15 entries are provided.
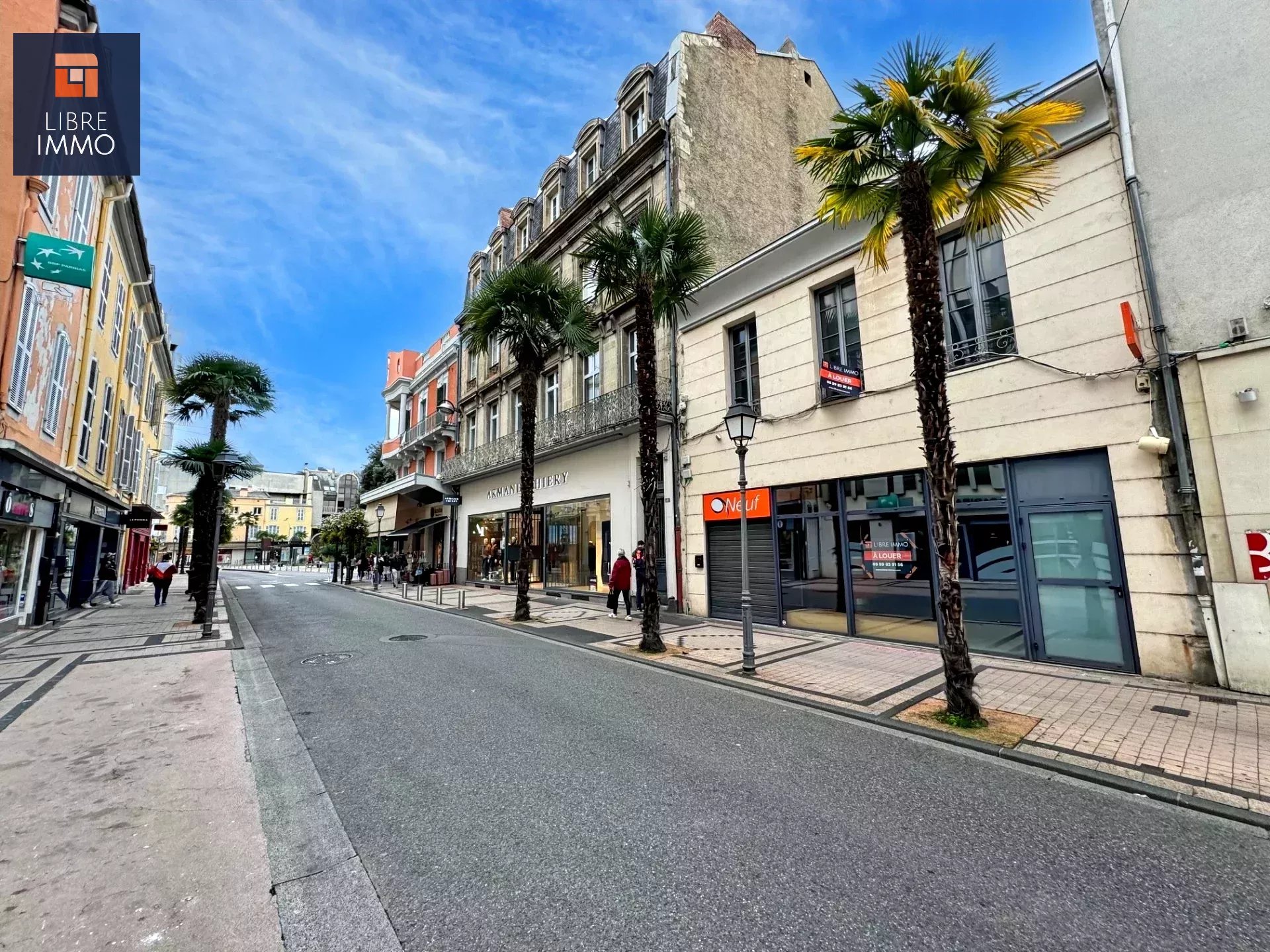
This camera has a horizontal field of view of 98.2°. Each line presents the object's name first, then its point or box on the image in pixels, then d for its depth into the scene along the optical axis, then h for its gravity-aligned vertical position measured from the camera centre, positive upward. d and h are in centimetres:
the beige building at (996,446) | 746 +162
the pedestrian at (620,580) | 1420 -75
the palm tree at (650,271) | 1017 +542
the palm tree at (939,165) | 584 +438
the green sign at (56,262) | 984 +538
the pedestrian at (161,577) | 1759 -53
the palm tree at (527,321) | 1359 +581
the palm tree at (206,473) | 1424 +230
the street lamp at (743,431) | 818 +182
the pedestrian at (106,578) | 1861 -56
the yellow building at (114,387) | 1540 +580
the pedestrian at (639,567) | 1355 -41
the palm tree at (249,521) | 7754 +583
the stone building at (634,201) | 1614 +1121
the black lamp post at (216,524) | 1169 +84
